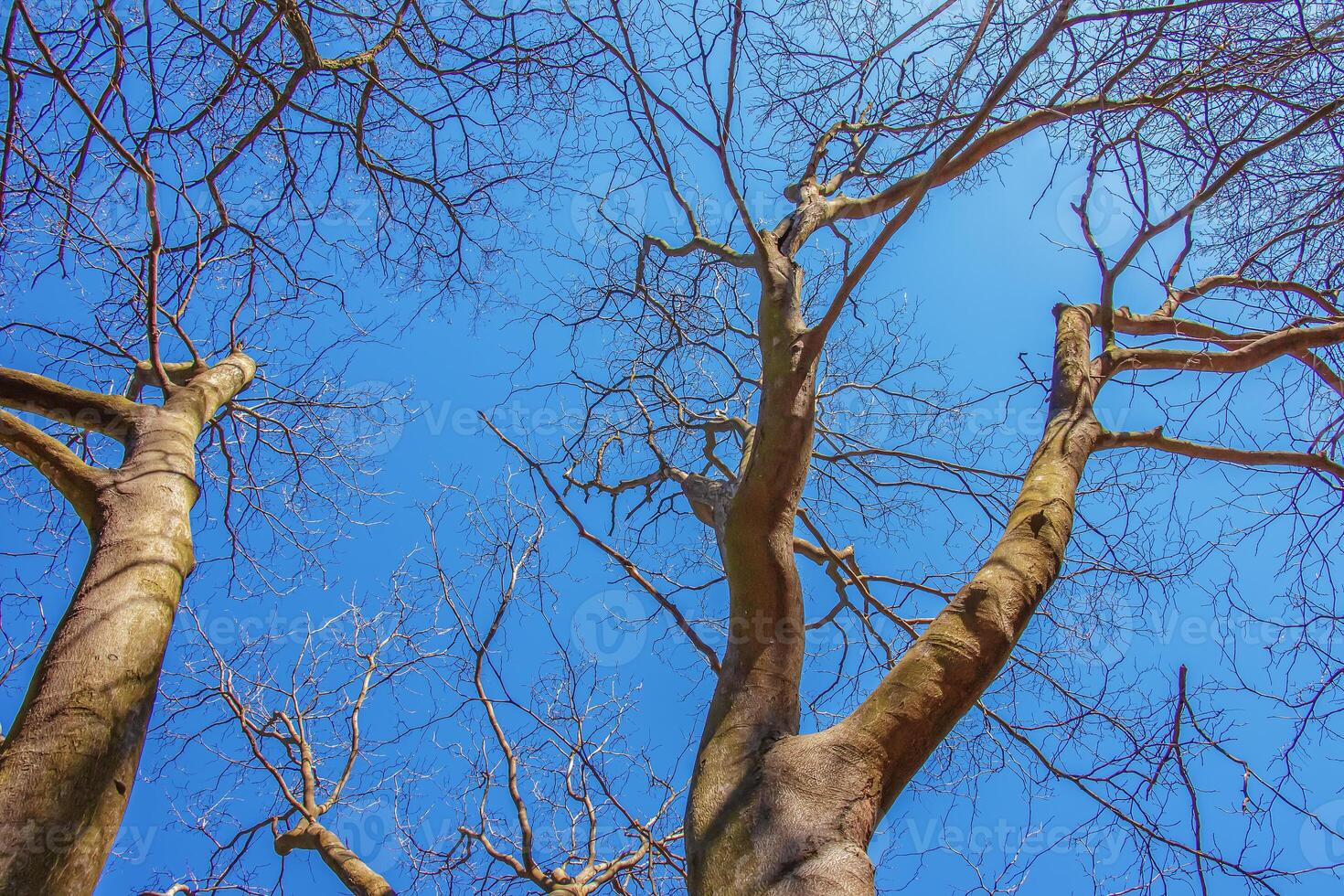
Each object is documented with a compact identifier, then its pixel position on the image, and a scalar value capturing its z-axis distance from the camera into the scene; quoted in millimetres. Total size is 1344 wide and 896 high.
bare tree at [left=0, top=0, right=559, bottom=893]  2025
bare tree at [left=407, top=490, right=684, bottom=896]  3820
